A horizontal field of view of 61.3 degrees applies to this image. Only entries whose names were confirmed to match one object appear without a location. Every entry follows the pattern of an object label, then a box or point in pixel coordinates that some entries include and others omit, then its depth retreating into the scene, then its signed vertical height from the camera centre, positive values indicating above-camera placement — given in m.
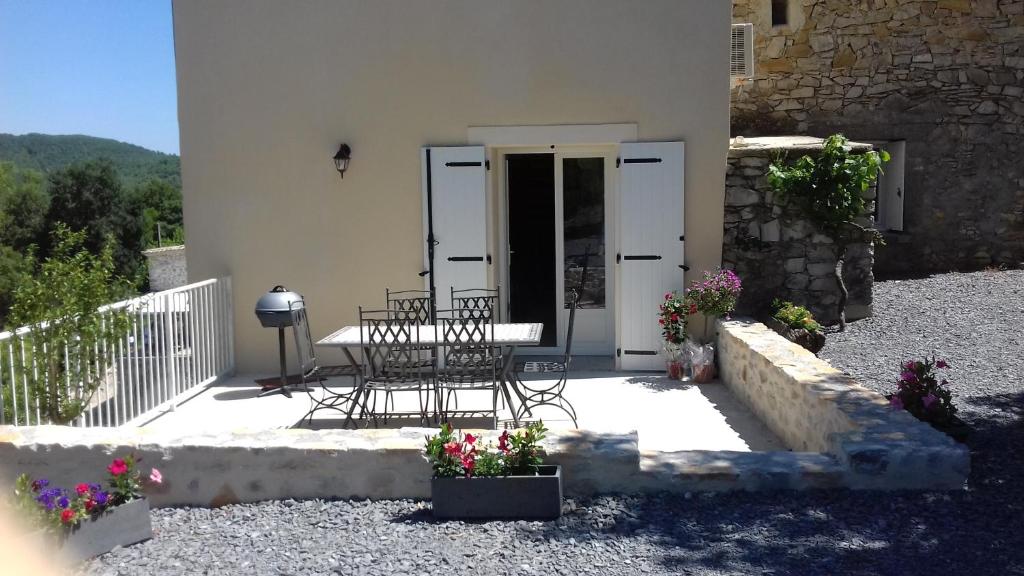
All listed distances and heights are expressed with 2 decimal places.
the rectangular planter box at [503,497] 3.53 -1.10
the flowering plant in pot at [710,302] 6.76 -0.61
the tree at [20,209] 28.06 +0.90
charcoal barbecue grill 6.49 -0.59
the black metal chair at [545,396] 5.48 -1.12
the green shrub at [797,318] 7.18 -0.79
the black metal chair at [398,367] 5.01 -0.83
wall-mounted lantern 7.07 +0.60
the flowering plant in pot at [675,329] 6.85 -0.82
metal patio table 5.12 -0.67
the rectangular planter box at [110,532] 3.25 -1.15
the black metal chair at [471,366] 4.96 -0.83
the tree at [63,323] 4.52 -0.47
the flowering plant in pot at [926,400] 4.20 -0.89
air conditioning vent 9.63 +1.93
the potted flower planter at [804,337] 7.11 -0.94
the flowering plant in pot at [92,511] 3.21 -1.06
